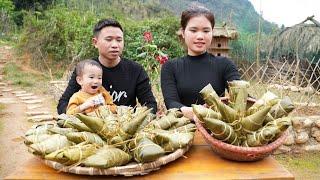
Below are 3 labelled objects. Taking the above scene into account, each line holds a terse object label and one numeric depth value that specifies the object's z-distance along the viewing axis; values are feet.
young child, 7.93
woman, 7.60
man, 8.00
